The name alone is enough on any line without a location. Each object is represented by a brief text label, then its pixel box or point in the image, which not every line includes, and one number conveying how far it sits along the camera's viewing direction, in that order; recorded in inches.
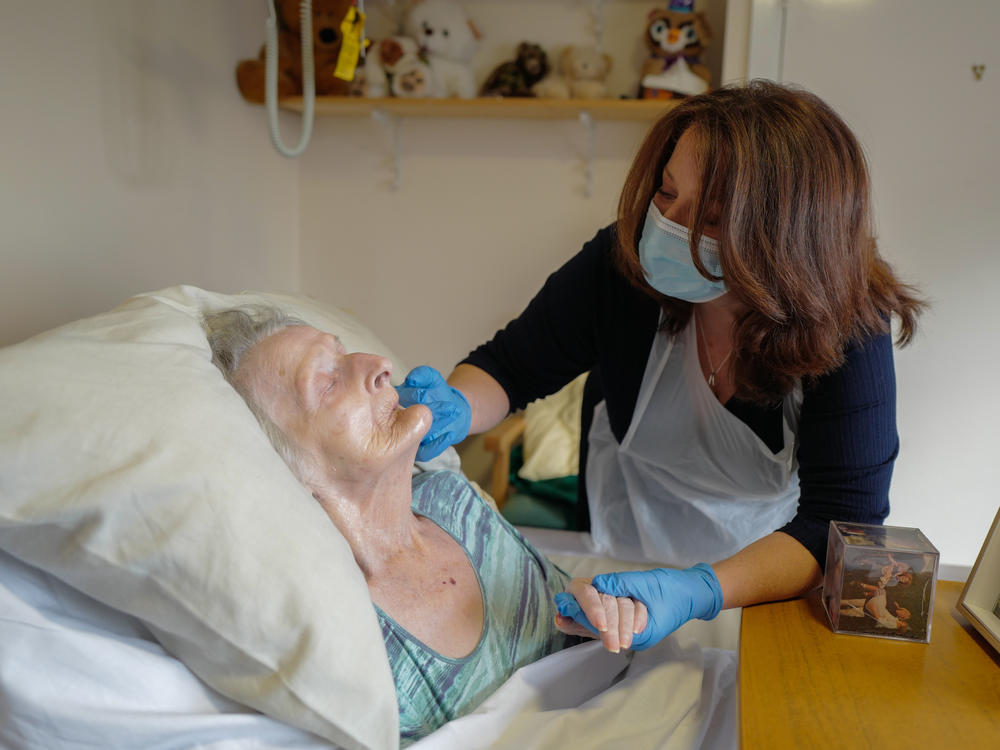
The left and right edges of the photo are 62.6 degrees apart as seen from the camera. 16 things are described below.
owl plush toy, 103.2
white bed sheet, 30.7
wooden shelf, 104.2
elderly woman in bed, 40.3
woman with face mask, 44.9
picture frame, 38.0
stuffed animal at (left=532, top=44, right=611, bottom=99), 108.5
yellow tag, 77.2
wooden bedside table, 30.5
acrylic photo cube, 37.0
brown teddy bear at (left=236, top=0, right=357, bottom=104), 103.0
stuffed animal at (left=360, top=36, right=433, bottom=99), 109.2
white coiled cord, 77.1
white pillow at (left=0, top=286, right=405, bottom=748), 30.5
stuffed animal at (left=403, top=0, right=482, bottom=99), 109.2
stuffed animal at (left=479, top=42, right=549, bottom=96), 111.3
